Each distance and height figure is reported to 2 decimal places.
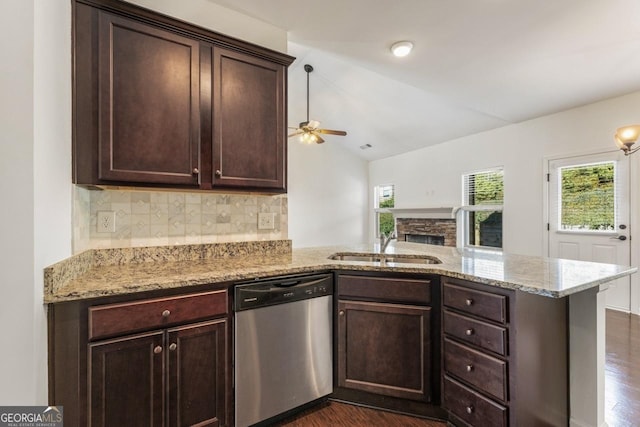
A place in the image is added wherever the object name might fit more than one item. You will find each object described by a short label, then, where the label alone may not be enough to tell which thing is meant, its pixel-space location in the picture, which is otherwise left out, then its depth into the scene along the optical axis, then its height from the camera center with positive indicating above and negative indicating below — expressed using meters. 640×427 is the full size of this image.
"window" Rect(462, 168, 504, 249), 5.02 +0.07
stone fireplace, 5.78 -0.37
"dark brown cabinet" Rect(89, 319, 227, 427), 1.29 -0.74
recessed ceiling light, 2.53 +1.38
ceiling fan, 4.01 +1.09
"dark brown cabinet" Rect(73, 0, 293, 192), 1.56 +0.63
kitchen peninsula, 1.25 -0.49
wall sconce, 2.77 +0.69
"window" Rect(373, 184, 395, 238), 7.36 +0.15
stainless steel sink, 2.34 -0.36
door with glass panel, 3.68 -0.01
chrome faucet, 2.54 -0.23
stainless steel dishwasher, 1.60 -0.74
